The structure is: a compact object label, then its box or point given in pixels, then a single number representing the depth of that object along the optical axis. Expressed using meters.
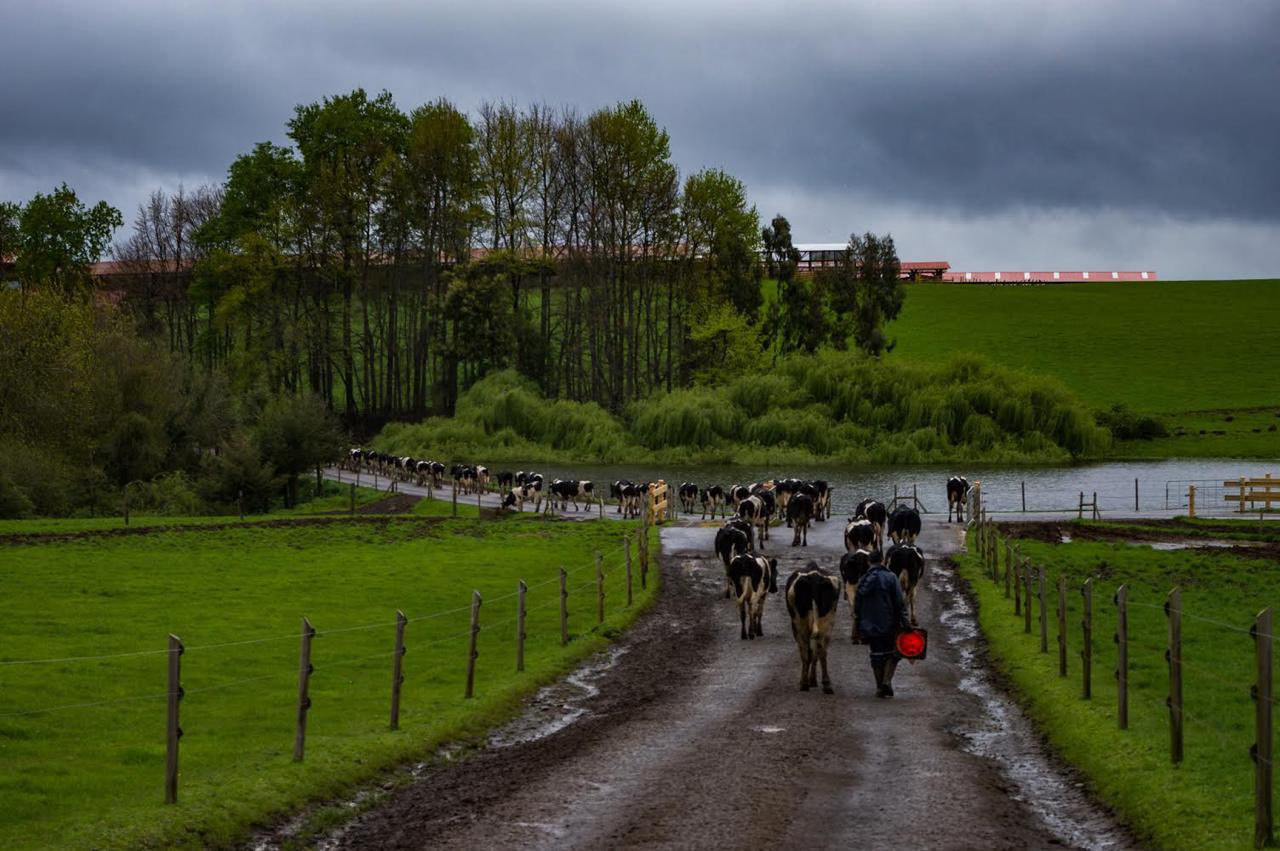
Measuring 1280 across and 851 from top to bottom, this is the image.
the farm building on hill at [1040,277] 182.12
